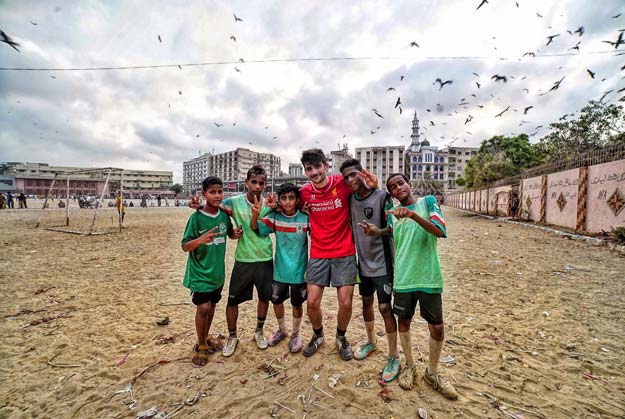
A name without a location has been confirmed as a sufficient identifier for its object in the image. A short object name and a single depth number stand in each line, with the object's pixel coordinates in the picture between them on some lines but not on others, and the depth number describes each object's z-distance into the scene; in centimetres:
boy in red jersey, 290
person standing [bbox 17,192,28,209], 3098
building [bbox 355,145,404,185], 9262
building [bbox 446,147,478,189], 9262
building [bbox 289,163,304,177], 9595
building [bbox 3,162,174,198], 6581
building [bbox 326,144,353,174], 8387
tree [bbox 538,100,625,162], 1867
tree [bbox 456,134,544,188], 2514
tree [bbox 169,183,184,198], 9667
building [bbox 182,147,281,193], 9193
